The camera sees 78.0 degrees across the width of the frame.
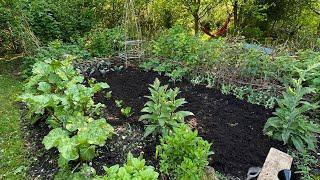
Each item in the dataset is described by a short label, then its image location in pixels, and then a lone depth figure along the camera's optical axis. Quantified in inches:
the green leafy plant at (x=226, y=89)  122.0
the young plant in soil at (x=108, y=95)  117.4
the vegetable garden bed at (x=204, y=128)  85.3
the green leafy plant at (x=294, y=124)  89.5
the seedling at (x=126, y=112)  103.6
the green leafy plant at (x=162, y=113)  87.5
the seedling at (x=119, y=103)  109.9
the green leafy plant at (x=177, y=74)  128.1
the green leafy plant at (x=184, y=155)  66.4
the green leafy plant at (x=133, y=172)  56.1
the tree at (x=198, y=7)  204.9
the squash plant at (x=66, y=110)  77.6
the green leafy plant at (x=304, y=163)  82.3
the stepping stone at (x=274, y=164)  76.5
